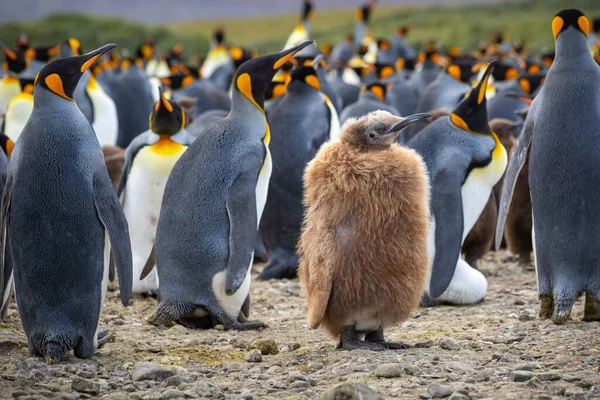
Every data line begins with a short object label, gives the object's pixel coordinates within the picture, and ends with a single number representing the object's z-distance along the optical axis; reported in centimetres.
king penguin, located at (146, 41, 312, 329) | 972
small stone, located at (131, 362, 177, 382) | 730
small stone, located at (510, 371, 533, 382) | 680
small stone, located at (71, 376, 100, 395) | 689
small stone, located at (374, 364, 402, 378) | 695
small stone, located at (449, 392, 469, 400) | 629
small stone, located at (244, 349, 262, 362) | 814
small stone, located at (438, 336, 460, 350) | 798
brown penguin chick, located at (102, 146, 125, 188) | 1342
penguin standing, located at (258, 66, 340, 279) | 1387
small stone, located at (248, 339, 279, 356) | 847
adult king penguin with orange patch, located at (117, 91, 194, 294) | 1167
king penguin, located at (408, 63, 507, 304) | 1075
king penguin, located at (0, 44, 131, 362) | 789
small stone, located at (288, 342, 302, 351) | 853
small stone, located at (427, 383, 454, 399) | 645
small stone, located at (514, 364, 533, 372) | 712
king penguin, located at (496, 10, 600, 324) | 910
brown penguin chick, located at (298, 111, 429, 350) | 770
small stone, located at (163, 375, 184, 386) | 714
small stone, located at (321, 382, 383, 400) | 621
